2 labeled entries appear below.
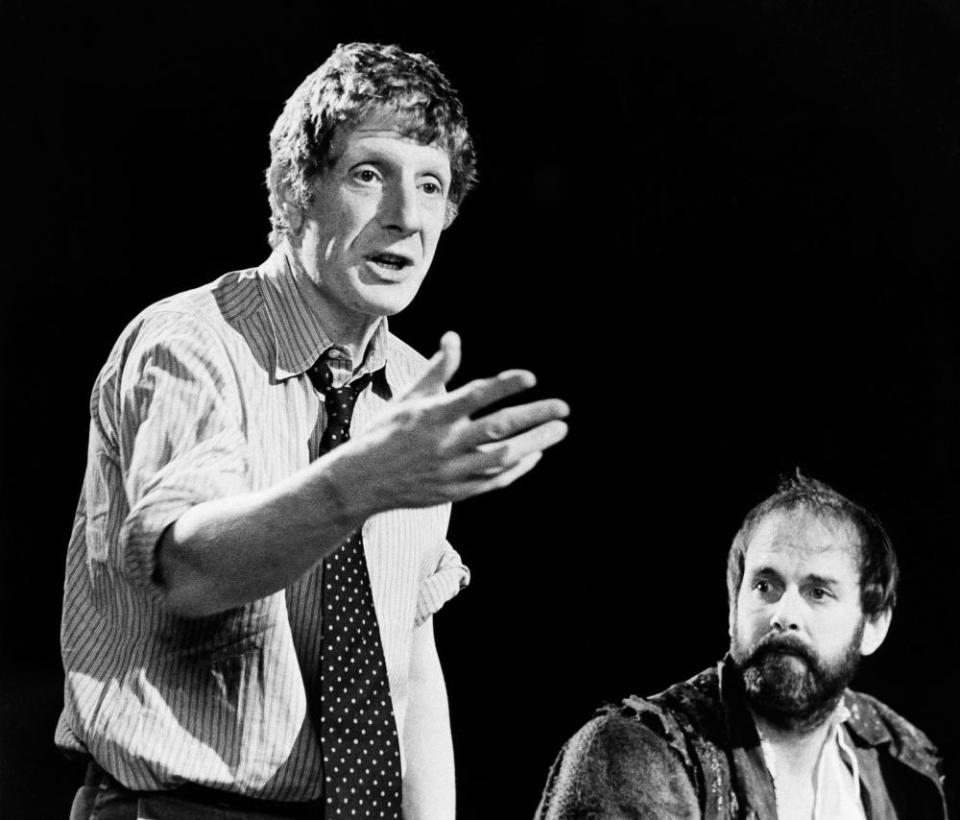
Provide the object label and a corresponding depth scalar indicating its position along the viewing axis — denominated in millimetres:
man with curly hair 3033
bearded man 3627
